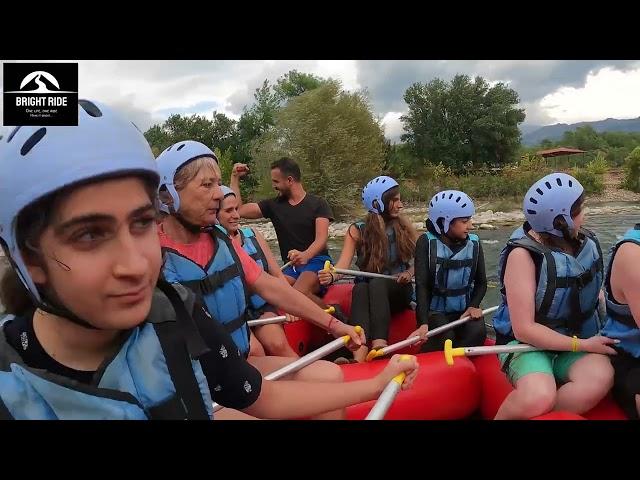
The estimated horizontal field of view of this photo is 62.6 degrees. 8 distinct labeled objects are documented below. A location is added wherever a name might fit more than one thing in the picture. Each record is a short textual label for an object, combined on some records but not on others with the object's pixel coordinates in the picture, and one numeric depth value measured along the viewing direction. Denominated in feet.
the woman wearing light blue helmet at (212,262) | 5.82
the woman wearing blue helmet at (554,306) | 6.29
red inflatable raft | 7.59
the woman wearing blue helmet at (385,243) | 11.76
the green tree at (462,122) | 70.74
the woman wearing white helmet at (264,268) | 9.12
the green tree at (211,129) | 70.33
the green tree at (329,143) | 47.98
